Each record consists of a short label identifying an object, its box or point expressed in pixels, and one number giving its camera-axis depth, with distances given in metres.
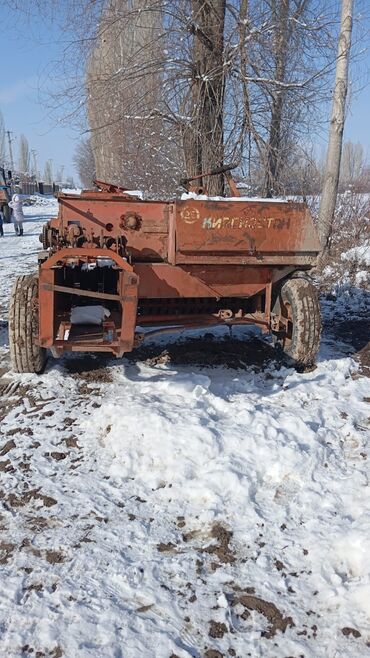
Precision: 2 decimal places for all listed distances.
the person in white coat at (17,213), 18.28
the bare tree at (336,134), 9.17
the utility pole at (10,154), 81.59
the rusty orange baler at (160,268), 4.04
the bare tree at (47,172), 128.62
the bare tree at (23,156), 101.56
